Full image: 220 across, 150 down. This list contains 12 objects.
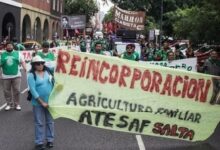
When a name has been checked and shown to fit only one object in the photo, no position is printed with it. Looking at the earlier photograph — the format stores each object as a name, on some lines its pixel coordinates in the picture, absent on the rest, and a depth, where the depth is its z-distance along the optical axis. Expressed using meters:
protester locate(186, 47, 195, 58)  20.11
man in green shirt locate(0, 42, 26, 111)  13.19
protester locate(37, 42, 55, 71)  12.57
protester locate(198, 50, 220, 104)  12.61
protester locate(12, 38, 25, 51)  21.05
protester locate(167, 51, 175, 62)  16.03
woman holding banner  8.59
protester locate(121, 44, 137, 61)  13.33
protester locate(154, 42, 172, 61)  16.83
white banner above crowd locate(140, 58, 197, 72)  15.95
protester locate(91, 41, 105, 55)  13.07
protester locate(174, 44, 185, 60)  18.15
